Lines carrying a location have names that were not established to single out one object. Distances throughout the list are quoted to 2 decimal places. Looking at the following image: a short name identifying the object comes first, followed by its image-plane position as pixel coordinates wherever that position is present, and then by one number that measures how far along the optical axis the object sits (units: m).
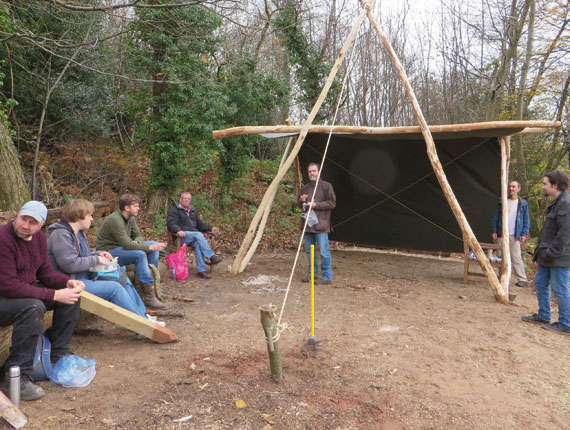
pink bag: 5.91
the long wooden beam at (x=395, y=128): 5.17
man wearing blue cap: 2.65
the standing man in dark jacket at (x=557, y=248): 4.16
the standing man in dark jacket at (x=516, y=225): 6.11
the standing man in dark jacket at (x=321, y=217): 5.94
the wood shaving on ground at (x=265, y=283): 5.66
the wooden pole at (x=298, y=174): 7.88
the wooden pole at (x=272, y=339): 2.78
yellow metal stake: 3.45
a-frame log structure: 5.29
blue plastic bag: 2.83
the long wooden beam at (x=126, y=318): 3.28
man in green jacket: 4.55
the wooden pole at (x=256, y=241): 6.56
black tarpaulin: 6.84
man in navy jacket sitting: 6.19
